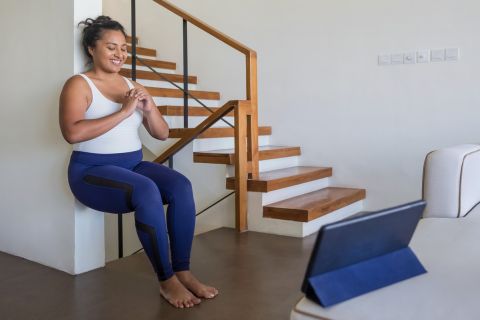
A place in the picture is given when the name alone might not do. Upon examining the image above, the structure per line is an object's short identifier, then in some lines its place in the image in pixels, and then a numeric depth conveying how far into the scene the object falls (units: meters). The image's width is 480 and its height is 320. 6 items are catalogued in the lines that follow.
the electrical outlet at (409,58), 3.33
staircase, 2.89
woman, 1.81
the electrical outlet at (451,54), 3.17
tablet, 0.77
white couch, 0.78
